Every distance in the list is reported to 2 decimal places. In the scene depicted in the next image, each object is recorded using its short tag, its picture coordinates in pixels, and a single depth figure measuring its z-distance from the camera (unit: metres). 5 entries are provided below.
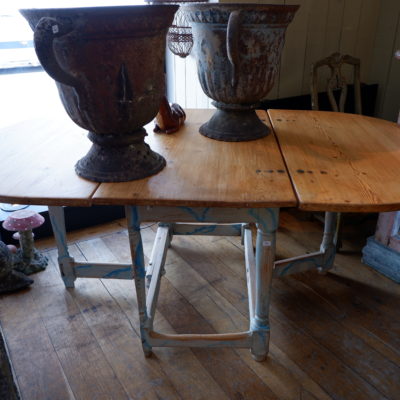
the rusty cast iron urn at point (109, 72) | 0.91
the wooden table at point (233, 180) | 1.04
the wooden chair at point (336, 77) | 2.06
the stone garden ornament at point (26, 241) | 1.86
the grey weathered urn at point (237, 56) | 1.18
